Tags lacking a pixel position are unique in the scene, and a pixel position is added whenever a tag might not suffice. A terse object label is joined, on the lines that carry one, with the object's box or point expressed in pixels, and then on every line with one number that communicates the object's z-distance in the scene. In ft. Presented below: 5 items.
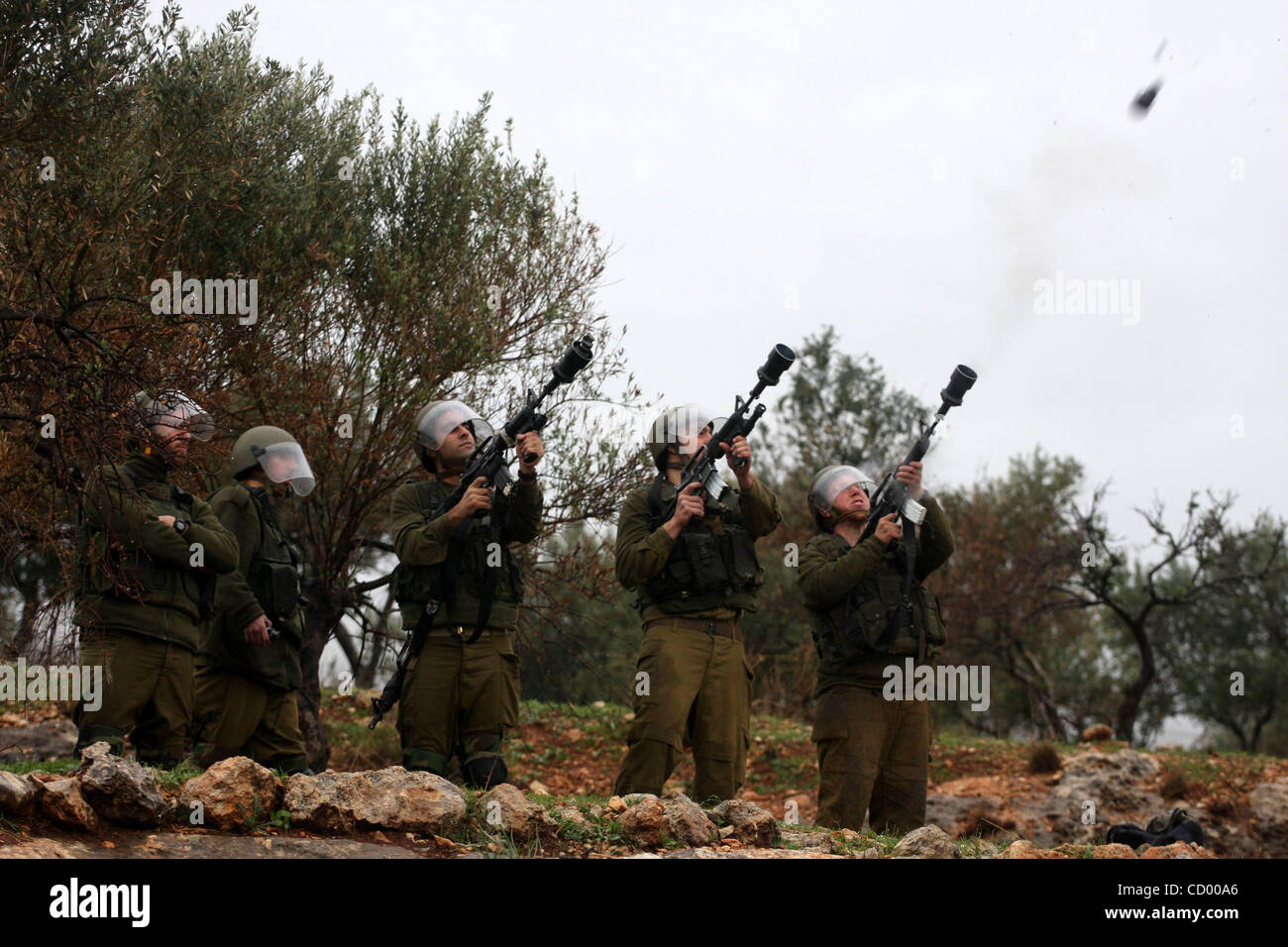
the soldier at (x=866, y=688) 49.47
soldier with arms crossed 45.47
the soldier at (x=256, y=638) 49.70
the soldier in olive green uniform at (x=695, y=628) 47.44
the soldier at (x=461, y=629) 45.73
